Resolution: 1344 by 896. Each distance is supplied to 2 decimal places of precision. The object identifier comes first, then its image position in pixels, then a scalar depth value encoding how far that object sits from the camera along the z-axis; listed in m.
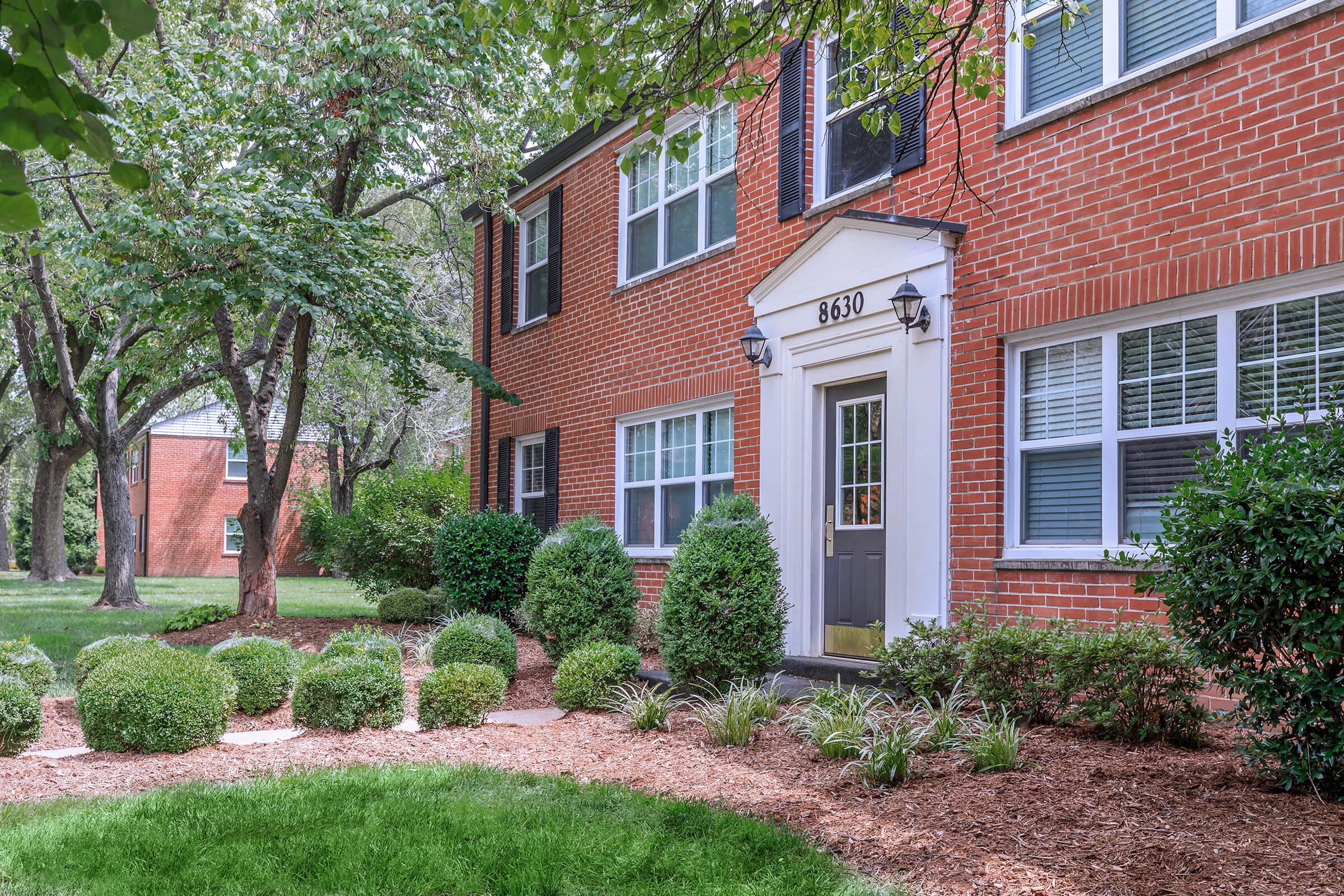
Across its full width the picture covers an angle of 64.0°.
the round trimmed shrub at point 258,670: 7.59
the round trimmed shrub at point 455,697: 7.13
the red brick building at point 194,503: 34.72
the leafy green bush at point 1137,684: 5.45
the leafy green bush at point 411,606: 14.30
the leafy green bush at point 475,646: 8.73
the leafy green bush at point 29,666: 7.51
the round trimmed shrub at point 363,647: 7.64
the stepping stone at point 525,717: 7.41
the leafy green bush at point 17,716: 6.41
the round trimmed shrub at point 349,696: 6.88
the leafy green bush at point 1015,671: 6.02
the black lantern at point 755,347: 9.46
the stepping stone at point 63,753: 6.42
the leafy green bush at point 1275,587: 4.24
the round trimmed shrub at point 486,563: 12.16
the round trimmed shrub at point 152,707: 6.24
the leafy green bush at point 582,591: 9.12
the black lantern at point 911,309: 7.78
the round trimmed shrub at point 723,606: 7.48
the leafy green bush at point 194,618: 13.42
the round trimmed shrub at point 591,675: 7.68
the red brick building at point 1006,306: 6.04
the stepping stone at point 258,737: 6.72
